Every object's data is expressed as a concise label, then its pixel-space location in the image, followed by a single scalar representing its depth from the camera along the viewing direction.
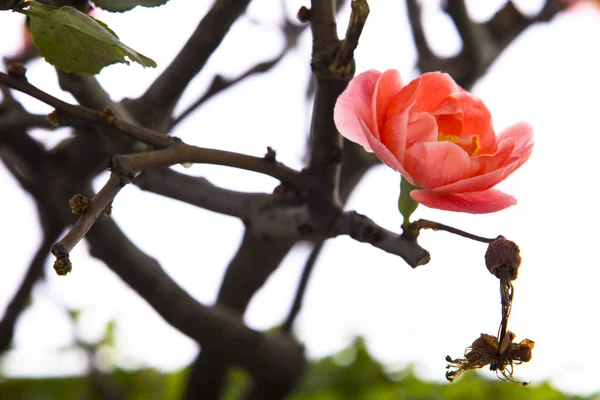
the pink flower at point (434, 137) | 0.52
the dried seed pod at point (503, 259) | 0.51
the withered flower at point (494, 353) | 0.52
